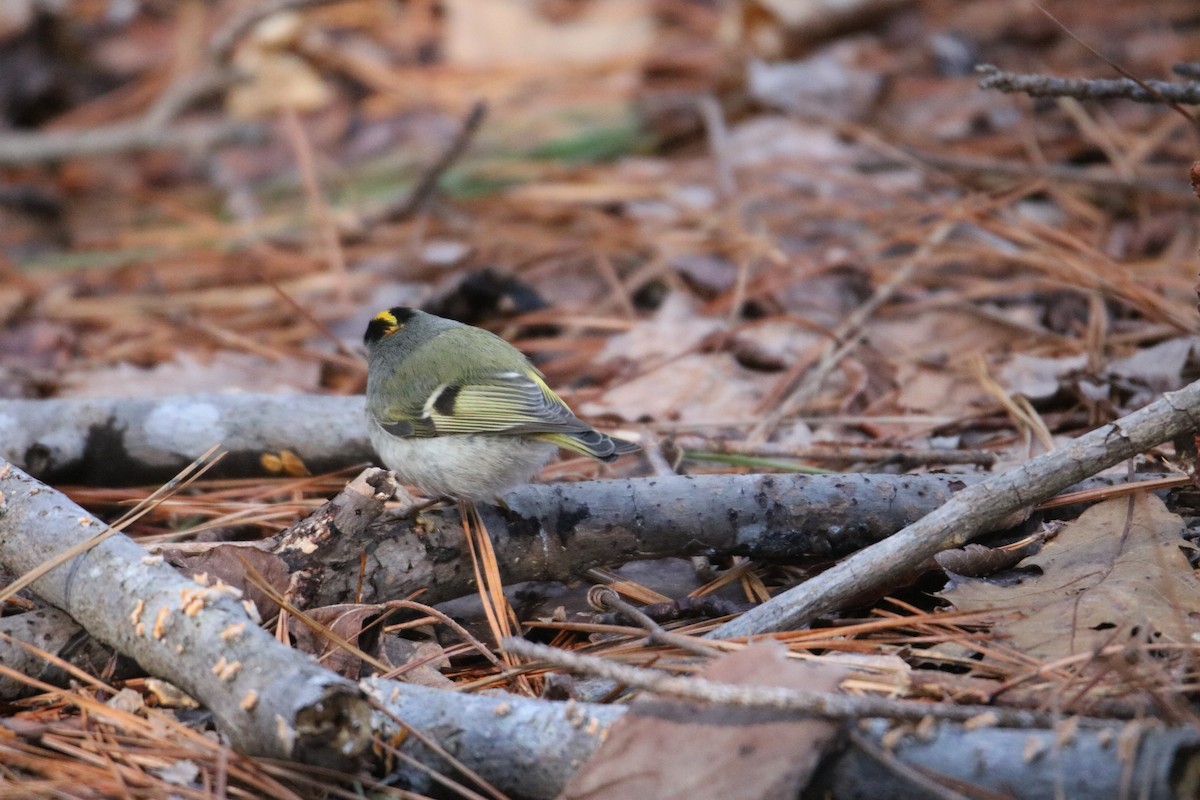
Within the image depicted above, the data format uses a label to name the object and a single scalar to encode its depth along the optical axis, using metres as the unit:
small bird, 5.71
